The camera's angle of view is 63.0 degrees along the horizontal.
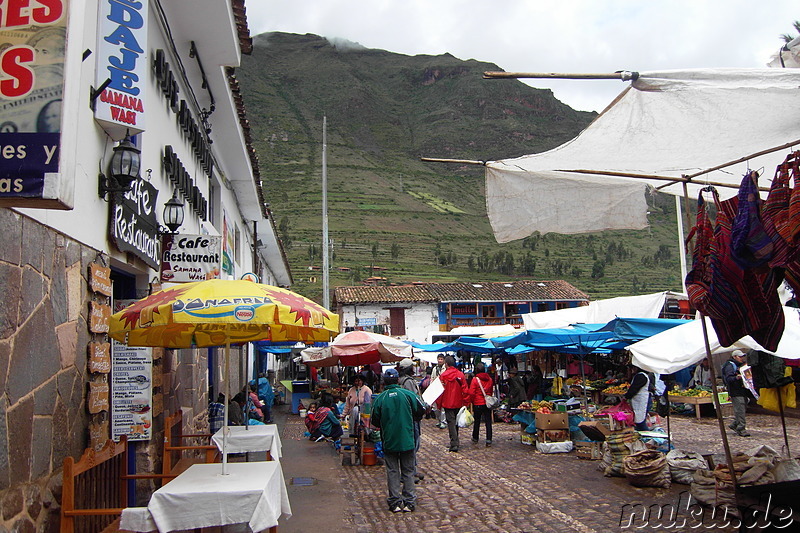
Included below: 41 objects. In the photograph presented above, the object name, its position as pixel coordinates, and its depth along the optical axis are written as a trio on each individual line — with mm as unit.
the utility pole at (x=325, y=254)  30922
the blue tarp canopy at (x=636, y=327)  10852
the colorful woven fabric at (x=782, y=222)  4562
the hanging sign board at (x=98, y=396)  5365
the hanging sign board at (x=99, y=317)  5418
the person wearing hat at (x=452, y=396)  12297
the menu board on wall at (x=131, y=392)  6113
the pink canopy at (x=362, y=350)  13398
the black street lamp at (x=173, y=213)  7535
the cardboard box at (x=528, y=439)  12758
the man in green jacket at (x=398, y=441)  7953
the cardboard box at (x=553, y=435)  12117
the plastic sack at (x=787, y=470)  6312
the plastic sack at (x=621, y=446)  9258
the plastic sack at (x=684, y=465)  8719
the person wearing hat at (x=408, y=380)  9809
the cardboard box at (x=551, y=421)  12070
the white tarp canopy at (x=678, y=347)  8711
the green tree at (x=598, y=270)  65219
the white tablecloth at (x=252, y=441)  7773
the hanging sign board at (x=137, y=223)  6062
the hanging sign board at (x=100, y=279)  5379
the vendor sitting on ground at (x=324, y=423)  13727
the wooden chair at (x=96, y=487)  4406
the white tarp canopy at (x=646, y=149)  4996
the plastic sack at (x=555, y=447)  11953
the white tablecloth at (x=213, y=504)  4449
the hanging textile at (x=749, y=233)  4793
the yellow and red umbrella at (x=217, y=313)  4797
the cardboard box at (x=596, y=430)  10656
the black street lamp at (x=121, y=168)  5781
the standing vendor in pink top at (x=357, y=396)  12453
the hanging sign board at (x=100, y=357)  5427
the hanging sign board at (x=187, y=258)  7707
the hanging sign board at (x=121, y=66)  5656
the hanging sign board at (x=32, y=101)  3002
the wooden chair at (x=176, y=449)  6688
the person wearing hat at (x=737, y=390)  13477
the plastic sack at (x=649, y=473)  8539
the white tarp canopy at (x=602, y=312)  17750
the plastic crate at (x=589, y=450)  10987
